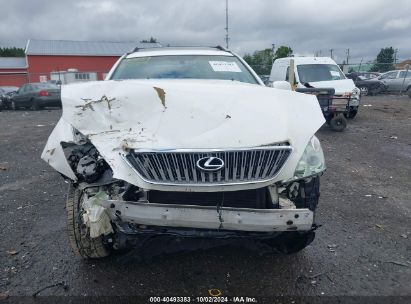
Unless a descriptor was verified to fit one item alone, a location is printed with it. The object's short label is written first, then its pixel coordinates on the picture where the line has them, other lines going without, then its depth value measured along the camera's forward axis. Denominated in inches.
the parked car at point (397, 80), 825.5
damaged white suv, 95.3
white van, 411.2
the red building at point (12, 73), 1487.5
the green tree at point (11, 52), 2447.1
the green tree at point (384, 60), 1167.1
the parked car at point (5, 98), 751.7
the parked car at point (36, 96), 703.7
